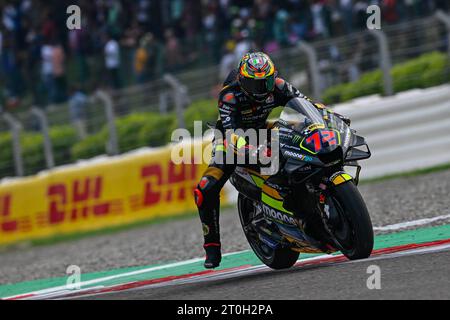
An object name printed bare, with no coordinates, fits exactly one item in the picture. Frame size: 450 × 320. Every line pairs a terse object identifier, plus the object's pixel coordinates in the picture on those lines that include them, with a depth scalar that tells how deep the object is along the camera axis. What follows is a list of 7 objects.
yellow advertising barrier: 15.70
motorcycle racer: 7.86
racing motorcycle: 7.22
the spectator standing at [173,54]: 19.53
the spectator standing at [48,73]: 21.11
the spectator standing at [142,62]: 19.70
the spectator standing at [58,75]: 21.00
